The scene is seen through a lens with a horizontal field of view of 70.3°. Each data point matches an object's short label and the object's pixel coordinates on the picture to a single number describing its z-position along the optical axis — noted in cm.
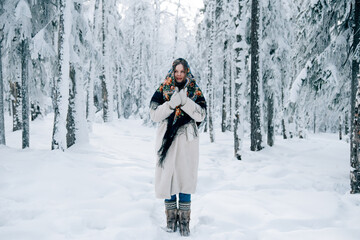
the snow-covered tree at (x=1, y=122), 898
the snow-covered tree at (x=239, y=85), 978
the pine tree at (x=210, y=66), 1467
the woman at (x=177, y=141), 360
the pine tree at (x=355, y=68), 465
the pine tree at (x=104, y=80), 1819
